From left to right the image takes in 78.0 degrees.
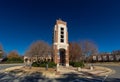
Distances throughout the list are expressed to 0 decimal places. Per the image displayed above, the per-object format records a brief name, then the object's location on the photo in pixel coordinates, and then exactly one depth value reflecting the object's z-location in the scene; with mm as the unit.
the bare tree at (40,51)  18518
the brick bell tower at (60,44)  15568
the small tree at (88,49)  25022
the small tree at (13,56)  32245
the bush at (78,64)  15337
